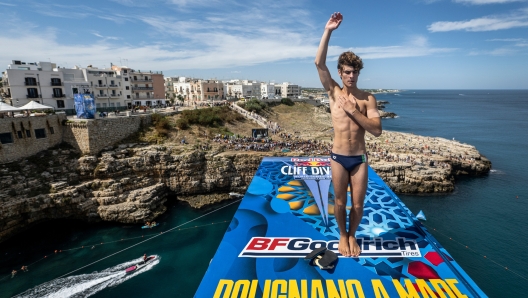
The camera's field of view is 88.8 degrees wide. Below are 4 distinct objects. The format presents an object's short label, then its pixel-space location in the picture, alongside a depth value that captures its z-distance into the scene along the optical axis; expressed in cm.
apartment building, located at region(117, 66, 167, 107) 5347
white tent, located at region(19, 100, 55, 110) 2712
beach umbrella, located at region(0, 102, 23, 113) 2540
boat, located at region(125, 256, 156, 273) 2016
